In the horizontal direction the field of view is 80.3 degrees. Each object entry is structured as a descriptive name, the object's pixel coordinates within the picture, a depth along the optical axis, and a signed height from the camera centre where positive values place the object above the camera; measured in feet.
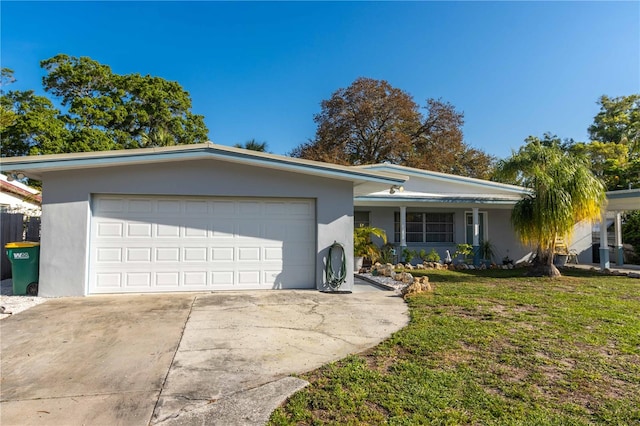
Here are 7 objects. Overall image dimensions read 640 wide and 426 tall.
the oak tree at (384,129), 90.63 +25.11
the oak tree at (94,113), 71.26 +25.78
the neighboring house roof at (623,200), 40.83 +3.49
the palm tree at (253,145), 75.35 +17.37
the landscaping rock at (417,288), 26.66 -4.08
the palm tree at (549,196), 34.91 +3.33
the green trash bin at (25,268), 24.73 -2.41
